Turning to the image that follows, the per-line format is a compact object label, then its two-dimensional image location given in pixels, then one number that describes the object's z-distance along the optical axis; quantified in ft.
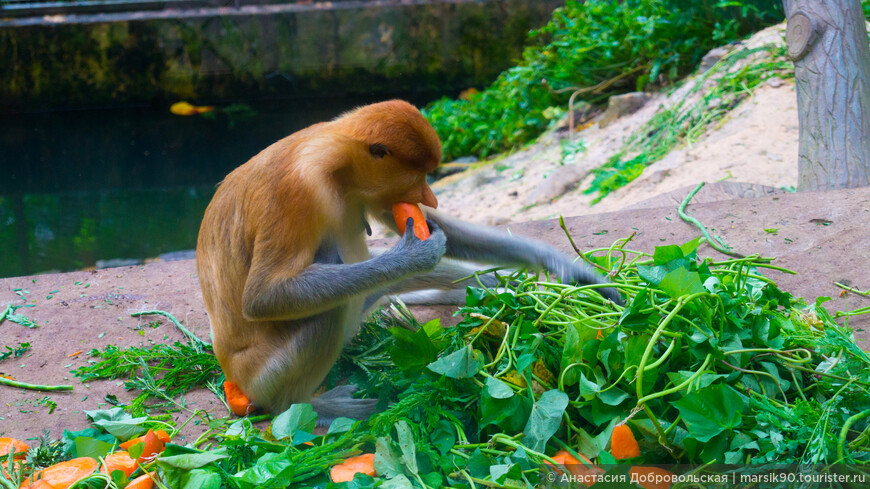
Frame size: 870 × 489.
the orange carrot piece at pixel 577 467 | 7.42
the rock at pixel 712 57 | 24.51
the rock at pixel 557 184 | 22.53
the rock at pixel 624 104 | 26.02
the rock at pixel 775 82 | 21.90
